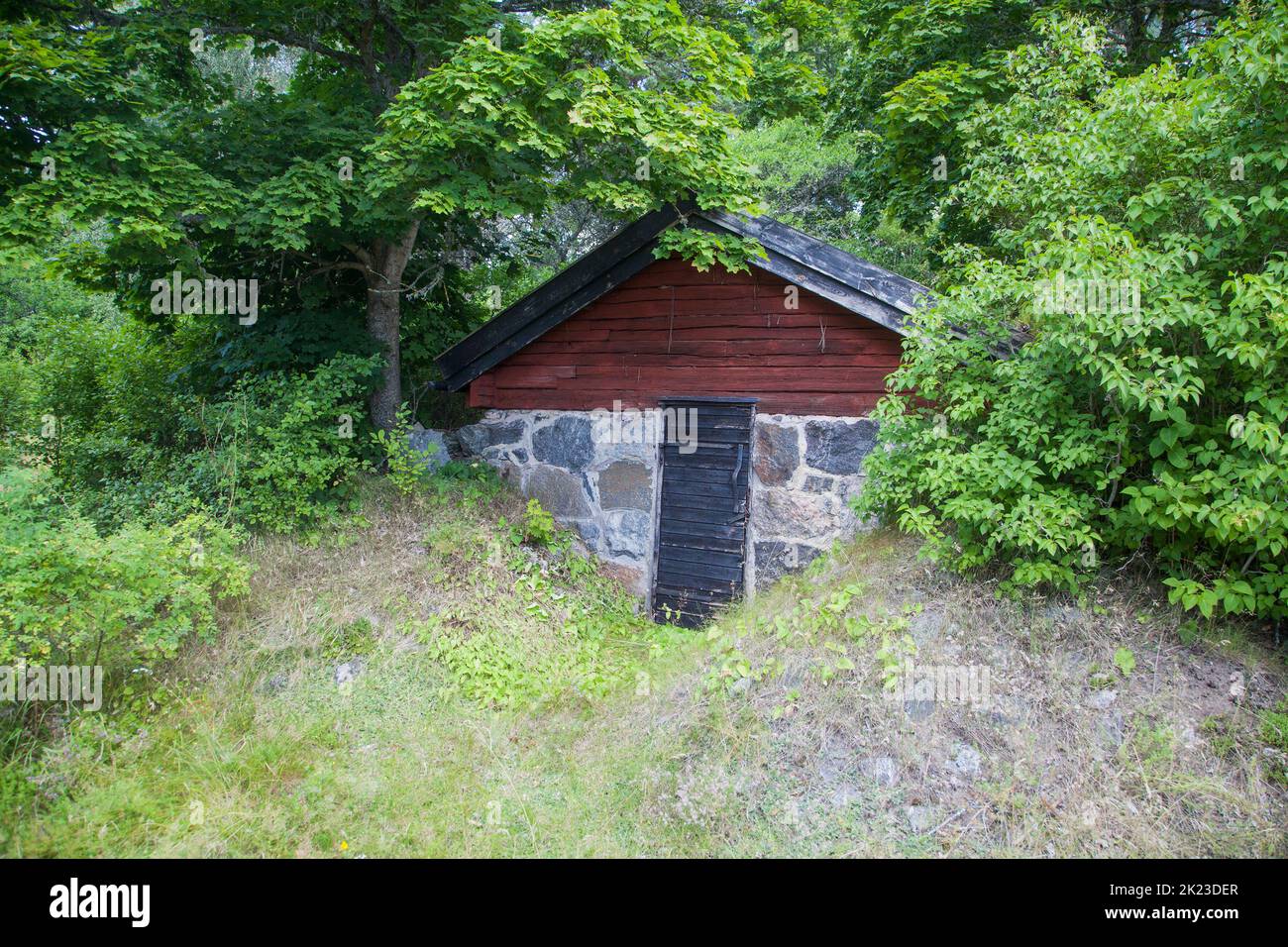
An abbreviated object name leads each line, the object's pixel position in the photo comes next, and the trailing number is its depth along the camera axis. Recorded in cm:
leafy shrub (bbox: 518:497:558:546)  698
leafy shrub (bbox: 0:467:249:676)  402
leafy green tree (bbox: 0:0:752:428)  544
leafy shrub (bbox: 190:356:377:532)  630
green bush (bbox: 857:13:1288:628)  367
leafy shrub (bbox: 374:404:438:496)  685
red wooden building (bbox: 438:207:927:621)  617
